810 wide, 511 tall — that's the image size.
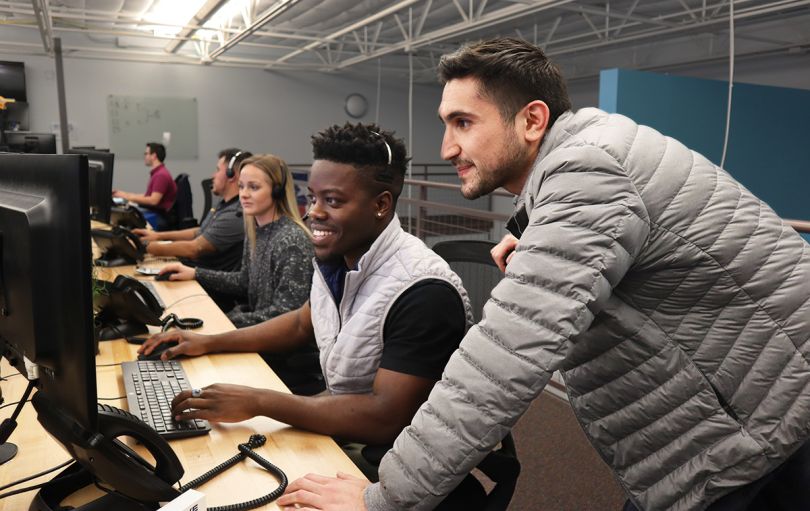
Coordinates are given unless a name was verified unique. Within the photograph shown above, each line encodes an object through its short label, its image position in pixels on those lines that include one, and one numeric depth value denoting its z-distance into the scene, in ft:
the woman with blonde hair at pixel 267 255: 7.64
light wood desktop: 3.55
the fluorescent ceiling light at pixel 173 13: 21.86
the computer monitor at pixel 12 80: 28.07
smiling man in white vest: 4.16
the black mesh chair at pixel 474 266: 5.81
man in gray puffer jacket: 2.80
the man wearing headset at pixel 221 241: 10.94
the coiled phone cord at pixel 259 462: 3.35
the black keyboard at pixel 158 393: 4.17
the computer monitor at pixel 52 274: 2.68
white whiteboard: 31.19
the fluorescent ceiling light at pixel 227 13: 22.14
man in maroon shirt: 21.57
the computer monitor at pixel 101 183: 11.05
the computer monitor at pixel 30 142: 12.76
